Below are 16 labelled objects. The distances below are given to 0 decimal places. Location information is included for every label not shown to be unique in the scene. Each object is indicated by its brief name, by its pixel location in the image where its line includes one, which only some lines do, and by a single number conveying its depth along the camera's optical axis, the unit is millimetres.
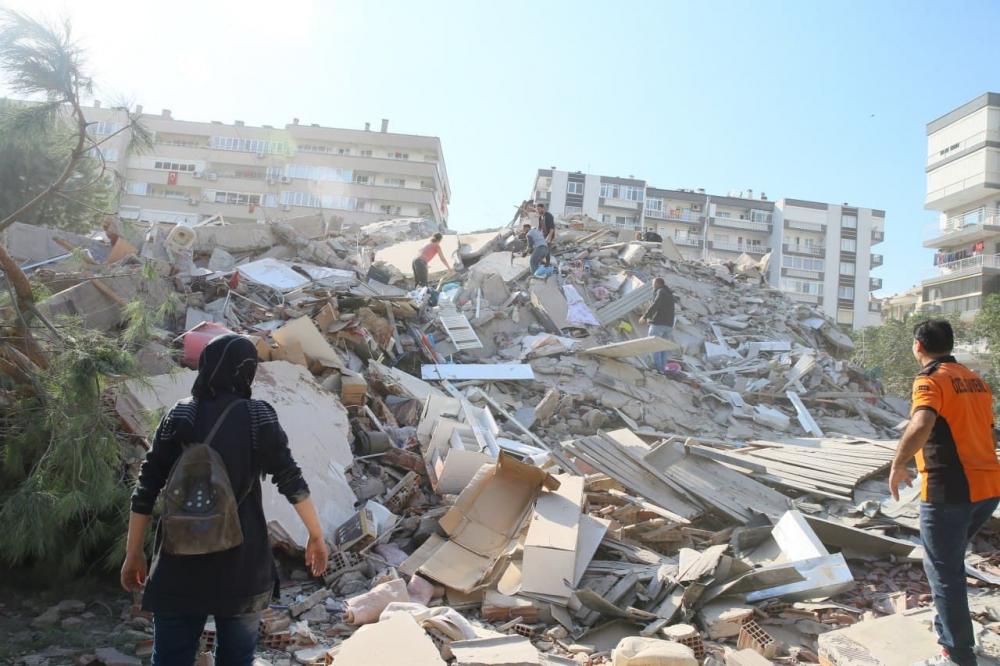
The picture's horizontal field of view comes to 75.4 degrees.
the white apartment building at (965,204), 34531
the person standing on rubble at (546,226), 12031
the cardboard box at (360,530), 4168
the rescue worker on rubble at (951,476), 2684
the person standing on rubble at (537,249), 11266
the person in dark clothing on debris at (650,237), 15570
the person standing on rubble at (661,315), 9414
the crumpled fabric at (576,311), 10359
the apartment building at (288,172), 43594
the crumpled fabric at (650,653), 2893
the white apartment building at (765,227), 53562
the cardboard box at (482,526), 3967
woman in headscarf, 1940
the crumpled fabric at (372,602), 3416
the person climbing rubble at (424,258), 10727
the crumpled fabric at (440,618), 3201
